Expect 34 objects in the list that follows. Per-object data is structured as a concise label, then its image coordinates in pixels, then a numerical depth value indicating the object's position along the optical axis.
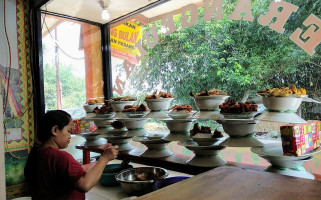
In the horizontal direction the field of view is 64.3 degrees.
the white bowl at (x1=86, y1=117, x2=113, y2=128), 2.58
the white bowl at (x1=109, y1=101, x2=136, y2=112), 2.52
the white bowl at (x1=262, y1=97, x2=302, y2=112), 1.31
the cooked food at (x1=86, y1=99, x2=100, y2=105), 2.83
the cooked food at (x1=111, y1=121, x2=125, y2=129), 2.40
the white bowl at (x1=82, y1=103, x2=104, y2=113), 2.81
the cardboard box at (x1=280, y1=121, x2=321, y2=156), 1.23
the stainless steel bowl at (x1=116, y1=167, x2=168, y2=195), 1.65
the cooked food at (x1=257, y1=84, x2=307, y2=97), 1.32
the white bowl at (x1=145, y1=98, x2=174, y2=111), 2.02
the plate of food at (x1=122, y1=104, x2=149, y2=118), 2.22
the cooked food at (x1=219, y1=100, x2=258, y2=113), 1.45
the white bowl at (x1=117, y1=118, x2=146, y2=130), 2.22
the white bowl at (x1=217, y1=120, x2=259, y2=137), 1.49
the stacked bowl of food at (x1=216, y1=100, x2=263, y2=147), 1.45
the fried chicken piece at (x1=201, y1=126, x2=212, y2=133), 1.71
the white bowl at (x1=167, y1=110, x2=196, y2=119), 1.82
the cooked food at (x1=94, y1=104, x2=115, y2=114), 2.54
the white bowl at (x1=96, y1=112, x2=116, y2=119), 2.55
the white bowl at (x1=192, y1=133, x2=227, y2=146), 1.63
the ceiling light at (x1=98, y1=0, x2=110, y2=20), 3.03
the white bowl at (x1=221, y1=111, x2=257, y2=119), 1.45
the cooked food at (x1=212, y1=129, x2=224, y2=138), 1.65
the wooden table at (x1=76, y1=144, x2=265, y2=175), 1.60
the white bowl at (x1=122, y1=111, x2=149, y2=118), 2.22
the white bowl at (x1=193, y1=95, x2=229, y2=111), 1.66
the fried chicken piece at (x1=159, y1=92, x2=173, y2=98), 2.06
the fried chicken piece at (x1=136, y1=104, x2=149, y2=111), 2.23
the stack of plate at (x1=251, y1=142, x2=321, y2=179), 1.29
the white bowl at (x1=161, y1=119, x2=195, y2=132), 1.86
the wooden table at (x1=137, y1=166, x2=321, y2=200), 0.83
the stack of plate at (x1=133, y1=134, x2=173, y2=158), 1.96
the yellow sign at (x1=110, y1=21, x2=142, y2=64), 3.71
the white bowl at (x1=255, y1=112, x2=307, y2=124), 1.27
